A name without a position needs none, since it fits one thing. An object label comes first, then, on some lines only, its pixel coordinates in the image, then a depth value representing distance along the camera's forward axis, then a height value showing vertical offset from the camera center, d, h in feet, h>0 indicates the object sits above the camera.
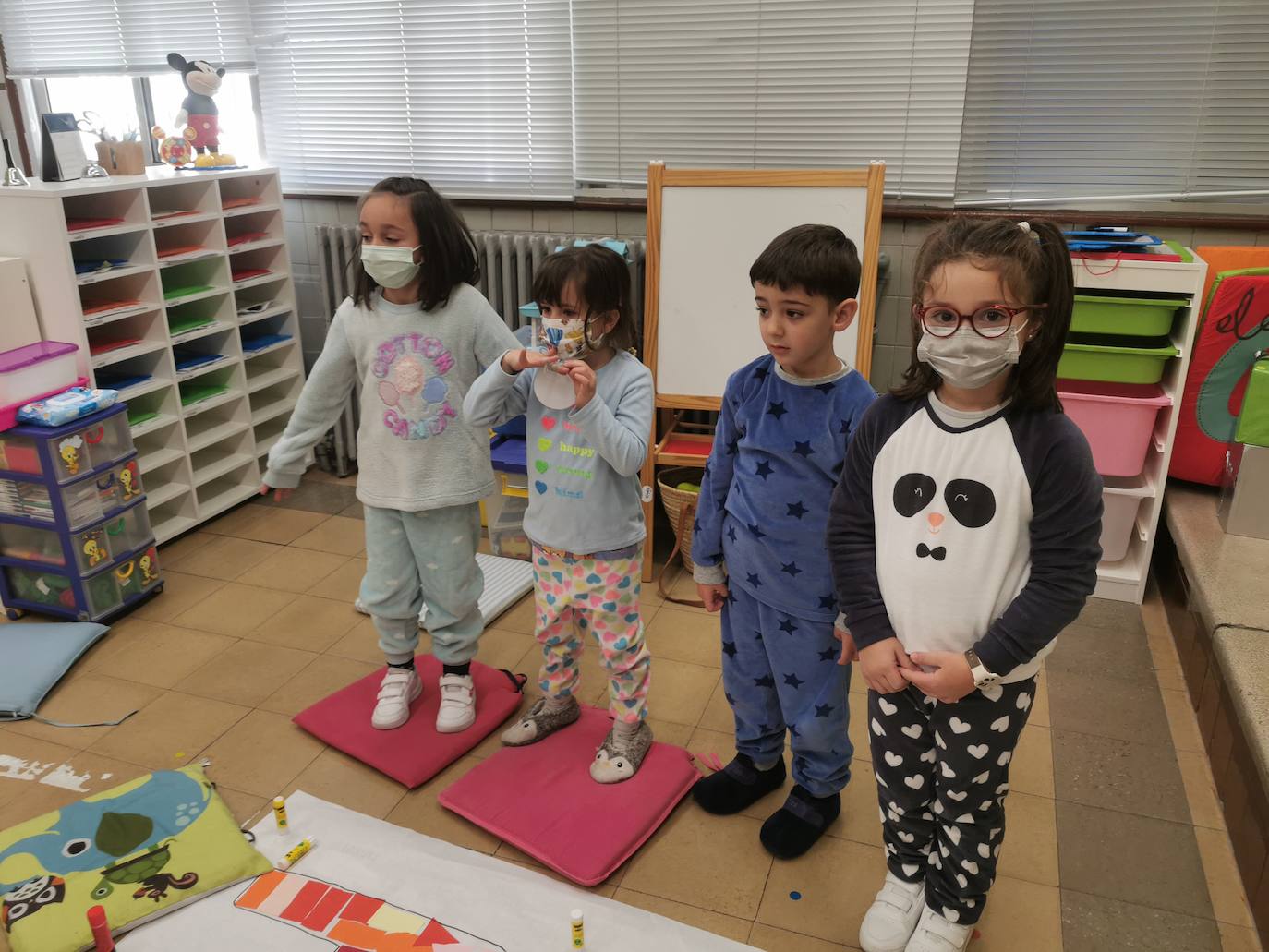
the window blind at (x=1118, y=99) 9.18 +0.28
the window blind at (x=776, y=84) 9.73 +0.46
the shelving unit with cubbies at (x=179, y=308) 9.30 -1.85
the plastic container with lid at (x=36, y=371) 8.54 -2.07
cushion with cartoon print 5.63 -4.32
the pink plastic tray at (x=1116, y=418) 9.01 -2.58
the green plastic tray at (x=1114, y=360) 8.98 -2.05
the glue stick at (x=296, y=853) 6.09 -4.35
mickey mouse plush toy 11.16 +0.20
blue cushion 7.81 -4.31
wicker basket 9.66 -3.65
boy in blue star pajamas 5.20 -2.21
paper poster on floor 5.54 -4.40
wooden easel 8.56 -0.88
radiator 11.19 -1.61
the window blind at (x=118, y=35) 12.23 +1.20
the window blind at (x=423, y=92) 11.12 +0.44
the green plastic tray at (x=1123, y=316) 8.80 -1.63
